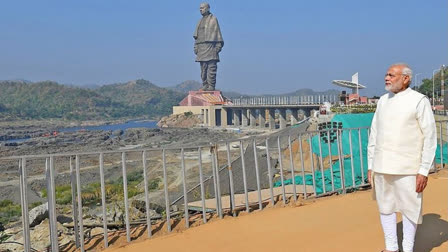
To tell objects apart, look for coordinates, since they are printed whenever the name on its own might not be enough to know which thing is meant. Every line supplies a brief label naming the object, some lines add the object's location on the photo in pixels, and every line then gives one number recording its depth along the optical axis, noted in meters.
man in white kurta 3.43
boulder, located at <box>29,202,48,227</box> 6.01
